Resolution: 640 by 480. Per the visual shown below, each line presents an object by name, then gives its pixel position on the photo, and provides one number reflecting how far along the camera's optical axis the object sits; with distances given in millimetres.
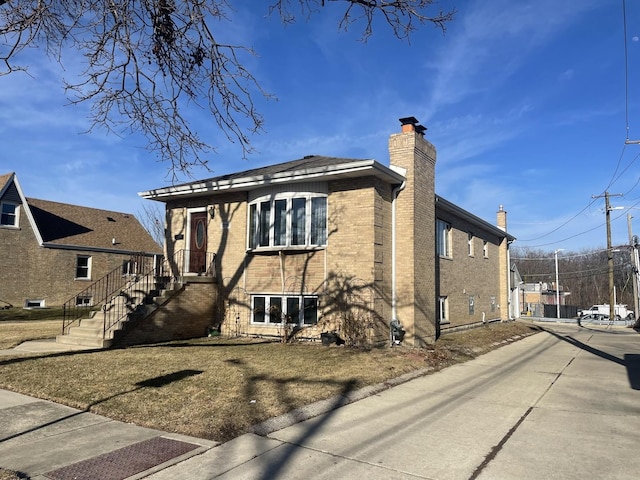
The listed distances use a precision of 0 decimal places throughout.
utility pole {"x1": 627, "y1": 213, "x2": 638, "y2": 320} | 33781
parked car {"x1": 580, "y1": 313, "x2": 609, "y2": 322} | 47719
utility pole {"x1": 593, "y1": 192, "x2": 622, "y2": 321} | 36500
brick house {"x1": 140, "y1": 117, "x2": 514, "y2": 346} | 13125
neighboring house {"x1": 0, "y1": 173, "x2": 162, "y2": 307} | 25797
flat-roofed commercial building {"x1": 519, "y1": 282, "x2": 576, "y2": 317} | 51212
